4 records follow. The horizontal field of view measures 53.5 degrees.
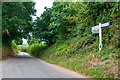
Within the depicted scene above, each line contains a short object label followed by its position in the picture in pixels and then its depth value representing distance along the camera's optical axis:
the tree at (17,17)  16.73
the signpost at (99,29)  8.14
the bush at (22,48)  89.78
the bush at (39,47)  26.36
